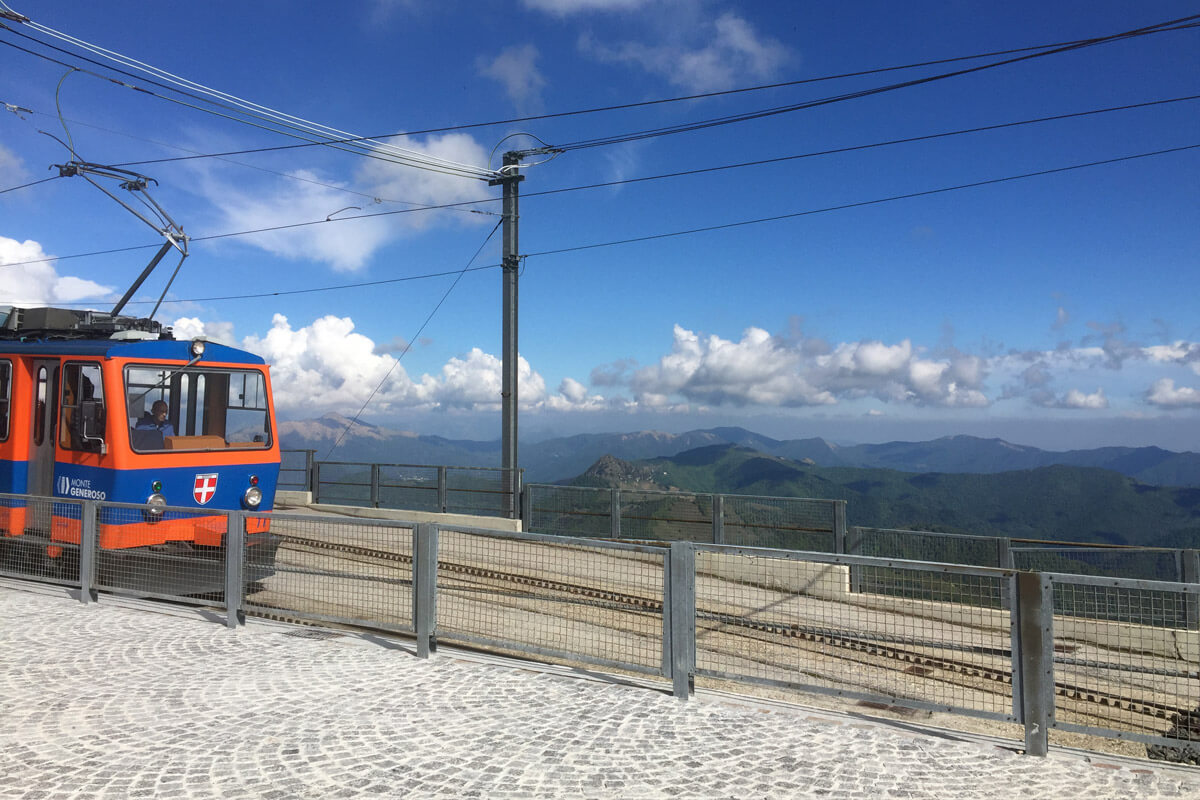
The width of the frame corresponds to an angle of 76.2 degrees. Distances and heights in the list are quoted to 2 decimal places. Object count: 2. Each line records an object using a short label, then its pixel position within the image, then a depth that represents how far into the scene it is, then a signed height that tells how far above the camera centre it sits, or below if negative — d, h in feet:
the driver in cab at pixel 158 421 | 32.60 +1.07
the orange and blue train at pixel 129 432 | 31.17 +0.62
